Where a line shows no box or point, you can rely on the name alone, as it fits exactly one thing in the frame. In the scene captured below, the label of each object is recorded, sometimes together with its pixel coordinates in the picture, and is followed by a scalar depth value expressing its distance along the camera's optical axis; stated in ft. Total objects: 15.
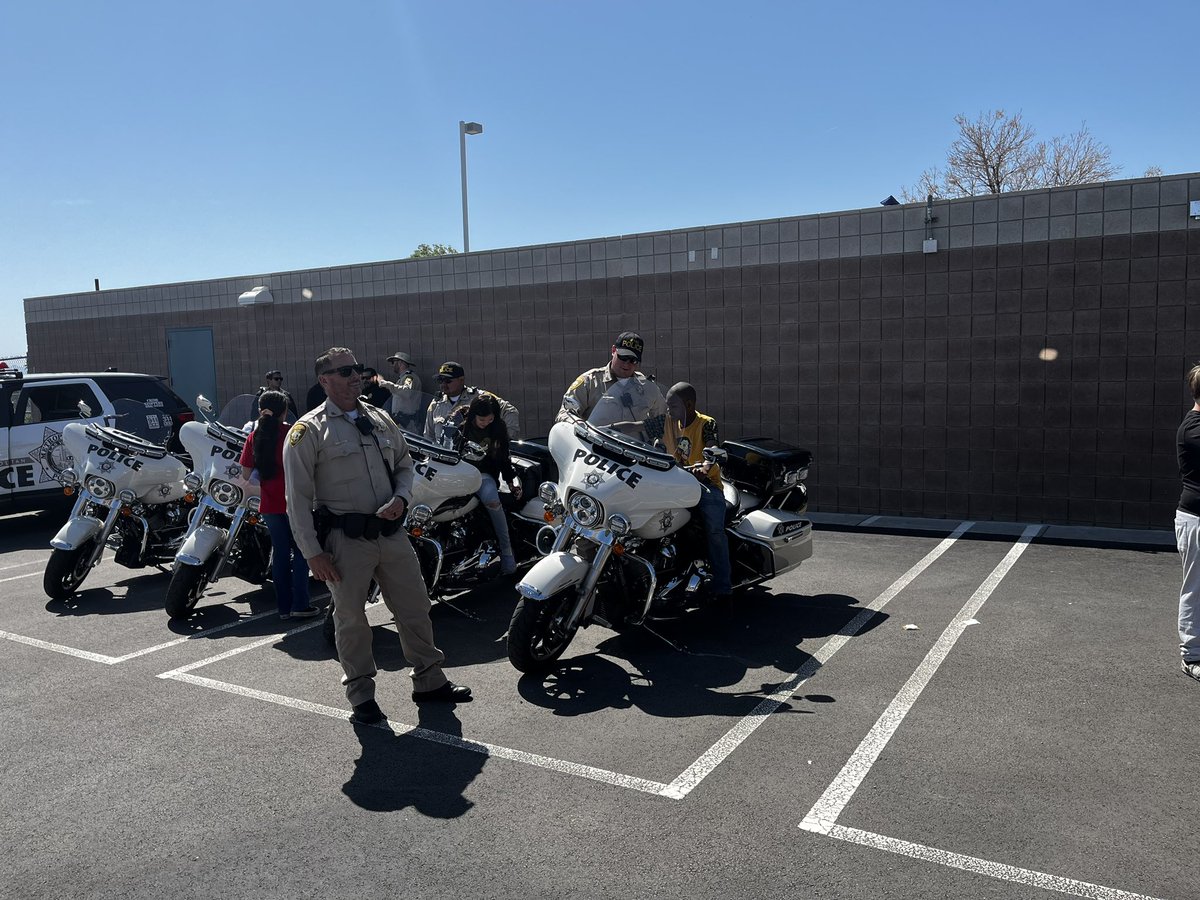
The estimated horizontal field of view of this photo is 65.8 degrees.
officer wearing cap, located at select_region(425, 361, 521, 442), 25.34
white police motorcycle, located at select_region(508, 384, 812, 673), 17.51
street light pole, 76.54
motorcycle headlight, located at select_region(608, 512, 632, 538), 17.83
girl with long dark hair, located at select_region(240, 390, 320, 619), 22.30
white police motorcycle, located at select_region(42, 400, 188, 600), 25.03
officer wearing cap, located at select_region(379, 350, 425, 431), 36.62
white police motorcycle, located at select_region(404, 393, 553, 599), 21.70
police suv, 34.58
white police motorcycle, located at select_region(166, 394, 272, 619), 22.61
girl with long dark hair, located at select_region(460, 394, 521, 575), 23.34
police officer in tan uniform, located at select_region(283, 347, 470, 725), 15.71
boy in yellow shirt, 20.29
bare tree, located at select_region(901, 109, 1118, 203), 96.48
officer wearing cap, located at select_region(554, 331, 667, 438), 21.21
